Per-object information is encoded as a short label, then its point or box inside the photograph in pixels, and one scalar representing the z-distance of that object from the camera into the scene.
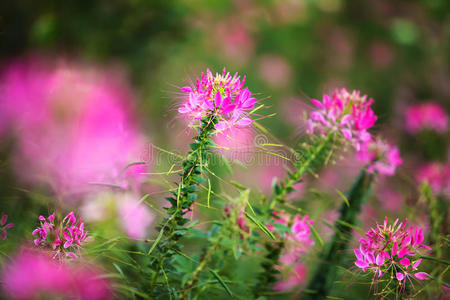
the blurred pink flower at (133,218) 1.67
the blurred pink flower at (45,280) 1.42
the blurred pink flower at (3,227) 1.51
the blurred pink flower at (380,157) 1.67
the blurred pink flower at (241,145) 1.55
